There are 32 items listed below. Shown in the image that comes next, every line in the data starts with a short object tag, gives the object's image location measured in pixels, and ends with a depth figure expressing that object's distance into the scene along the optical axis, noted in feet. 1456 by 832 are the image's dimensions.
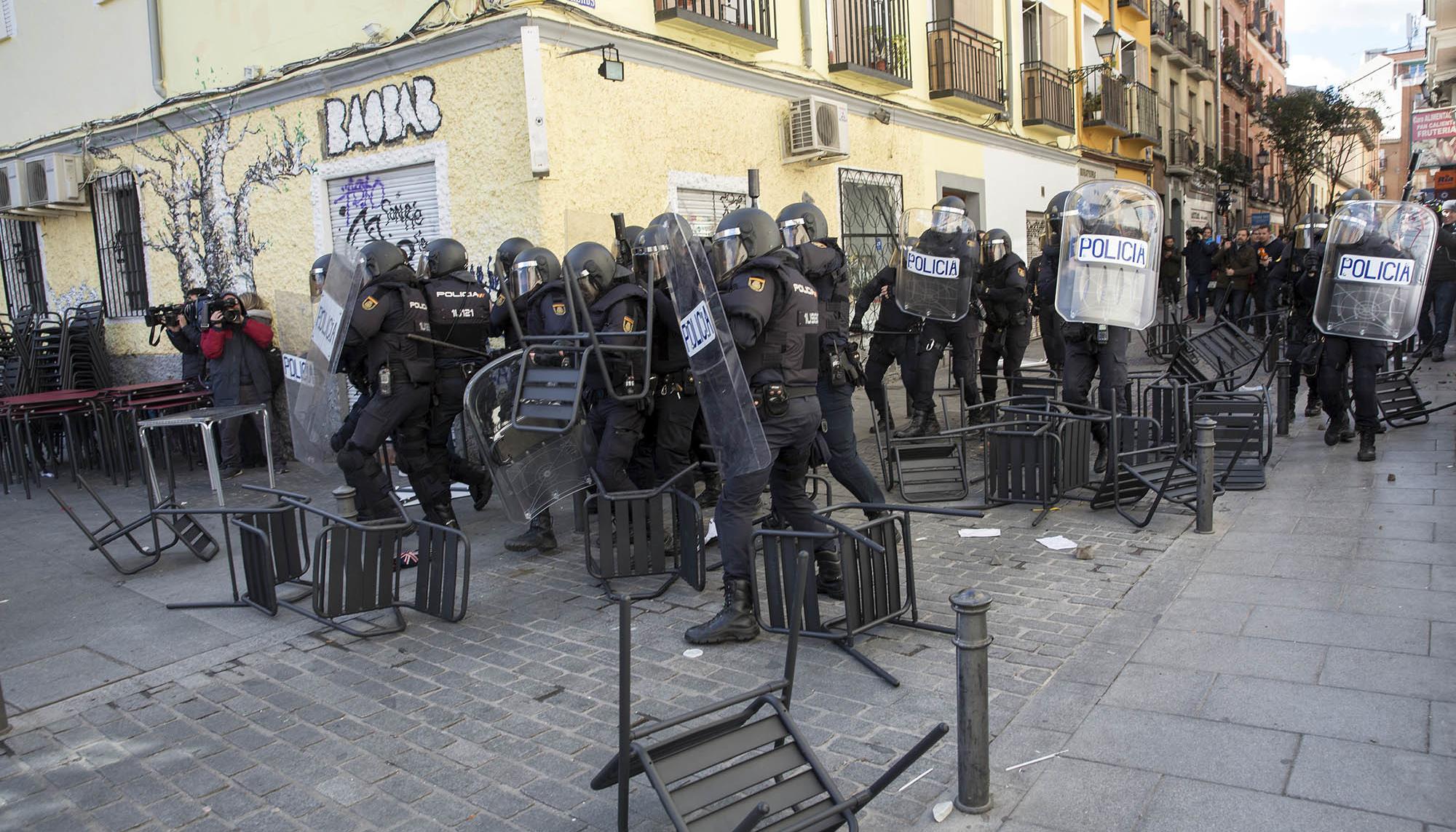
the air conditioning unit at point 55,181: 38.42
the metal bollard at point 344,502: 16.33
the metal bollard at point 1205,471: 18.37
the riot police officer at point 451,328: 19.92
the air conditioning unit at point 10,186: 39.73
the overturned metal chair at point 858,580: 13.17
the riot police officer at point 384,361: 18.56
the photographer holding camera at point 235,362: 29.78
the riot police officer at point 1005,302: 31.12
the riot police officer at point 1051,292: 25.64
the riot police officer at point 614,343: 18.24
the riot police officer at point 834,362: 18.78
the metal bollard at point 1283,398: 28.50
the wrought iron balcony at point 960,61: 46.70
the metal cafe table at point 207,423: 22.13
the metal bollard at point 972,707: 9.18
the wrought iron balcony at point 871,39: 39.86
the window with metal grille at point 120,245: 38.29
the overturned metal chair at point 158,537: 19.53
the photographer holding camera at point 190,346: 31.96
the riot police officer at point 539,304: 19.56
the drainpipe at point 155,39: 34.78
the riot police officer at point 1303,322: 28.50
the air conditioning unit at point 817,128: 36.01
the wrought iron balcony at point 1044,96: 57.00
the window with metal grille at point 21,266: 43.29
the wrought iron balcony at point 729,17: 30.25
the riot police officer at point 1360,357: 24.45
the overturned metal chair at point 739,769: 8.50
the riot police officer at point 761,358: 14.03
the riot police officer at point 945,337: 27.43
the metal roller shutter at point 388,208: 29.01
